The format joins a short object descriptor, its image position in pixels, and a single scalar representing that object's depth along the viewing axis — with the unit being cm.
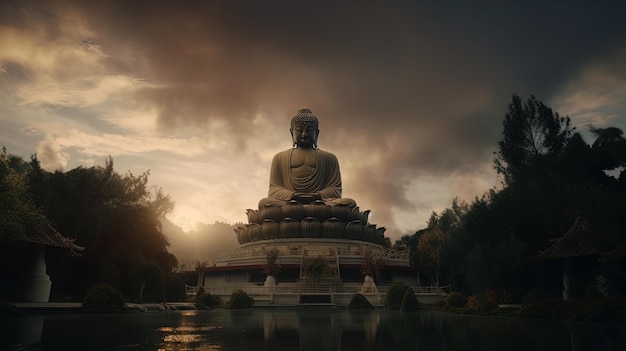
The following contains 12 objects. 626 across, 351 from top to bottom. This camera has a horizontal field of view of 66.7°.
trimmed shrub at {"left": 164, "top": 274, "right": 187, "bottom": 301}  2623
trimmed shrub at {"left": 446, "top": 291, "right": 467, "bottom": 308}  2361
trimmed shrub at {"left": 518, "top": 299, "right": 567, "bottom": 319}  1667
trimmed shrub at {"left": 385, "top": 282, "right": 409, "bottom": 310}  2620
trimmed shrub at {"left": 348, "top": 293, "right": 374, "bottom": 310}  2627
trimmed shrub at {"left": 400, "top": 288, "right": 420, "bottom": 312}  2409
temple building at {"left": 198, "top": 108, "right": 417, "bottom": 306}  3106
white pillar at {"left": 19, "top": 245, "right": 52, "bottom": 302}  1908
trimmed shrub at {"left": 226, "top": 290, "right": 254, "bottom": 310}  2714
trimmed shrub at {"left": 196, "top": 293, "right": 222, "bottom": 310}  2770
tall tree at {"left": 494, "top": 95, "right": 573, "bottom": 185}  2305
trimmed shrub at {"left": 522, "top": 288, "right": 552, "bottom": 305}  1888
